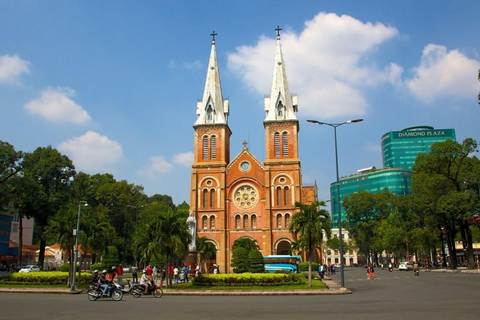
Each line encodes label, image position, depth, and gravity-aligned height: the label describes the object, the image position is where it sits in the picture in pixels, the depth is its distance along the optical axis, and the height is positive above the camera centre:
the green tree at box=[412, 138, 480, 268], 47.38 +7.29
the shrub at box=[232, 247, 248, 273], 43.59 -0.88
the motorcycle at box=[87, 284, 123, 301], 21.08 -1.89
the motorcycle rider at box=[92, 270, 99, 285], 22.18 -1.24
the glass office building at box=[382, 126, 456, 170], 161.38 +39.12
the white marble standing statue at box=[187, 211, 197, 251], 47.53 +2.90
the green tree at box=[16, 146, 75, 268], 51.69 +8.31
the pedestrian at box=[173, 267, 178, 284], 35.53 -1.74
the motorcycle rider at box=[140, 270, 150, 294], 23.28 -1.55
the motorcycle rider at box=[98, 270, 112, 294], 21.16 -1.34
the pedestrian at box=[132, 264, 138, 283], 34.09 -1.48
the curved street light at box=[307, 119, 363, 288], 26.70 +6.33
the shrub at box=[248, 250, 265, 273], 42.09 -1.05
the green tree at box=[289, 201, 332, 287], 29.95 +1.72
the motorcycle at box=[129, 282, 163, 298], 23.22 -1.95
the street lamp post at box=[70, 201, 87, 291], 26.15 +0.10
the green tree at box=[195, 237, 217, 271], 54.38 +0.23
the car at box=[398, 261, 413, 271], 61.19 -2.41
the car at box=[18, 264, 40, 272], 53.67 -1.70
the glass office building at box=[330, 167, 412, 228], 138.75 +22.34
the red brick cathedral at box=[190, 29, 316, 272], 60.47 +9.86
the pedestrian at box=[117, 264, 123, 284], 32.56 -1.61
